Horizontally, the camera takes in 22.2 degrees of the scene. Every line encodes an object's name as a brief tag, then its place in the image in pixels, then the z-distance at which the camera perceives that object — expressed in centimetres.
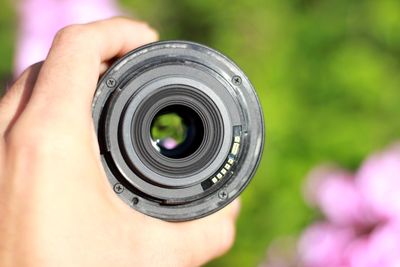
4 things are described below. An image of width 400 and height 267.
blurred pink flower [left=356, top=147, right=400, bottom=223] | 50
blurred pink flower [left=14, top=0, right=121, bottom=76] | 56
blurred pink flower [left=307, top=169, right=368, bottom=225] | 52
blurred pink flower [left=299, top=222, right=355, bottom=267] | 51
